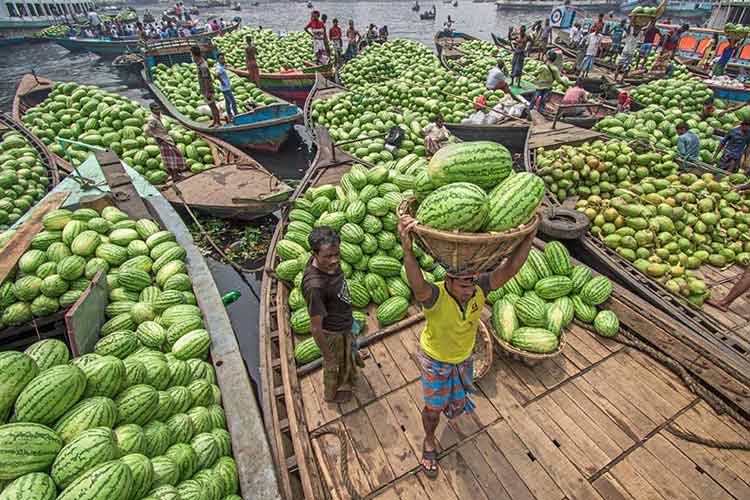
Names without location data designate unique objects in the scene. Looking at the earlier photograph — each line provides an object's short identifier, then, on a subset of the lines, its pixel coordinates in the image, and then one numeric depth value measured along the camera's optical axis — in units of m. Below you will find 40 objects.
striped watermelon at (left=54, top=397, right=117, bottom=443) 2.70
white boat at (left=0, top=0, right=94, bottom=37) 40.12
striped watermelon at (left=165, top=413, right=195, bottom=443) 3.37
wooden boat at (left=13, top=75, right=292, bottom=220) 8.62
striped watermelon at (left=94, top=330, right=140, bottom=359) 3.86
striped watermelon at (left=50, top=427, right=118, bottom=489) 2.49
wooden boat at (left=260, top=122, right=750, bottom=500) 3.32
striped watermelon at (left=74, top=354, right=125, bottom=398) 3.05
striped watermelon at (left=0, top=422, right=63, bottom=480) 2.37
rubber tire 6.56
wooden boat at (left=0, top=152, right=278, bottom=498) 3.48
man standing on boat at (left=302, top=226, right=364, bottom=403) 3.13
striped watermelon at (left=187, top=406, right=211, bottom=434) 3.56
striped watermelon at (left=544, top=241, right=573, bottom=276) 5.14
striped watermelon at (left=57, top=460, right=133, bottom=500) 2.35
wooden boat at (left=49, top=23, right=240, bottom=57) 30.05
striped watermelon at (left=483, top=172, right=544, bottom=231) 2.42
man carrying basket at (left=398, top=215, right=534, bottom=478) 2.63
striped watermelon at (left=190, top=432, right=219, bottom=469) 3.33
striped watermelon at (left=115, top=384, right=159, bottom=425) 3.10
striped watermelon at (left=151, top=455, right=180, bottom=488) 2.92
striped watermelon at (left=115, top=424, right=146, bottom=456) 2.86
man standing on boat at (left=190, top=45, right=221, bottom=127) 12.61
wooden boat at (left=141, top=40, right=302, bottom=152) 12.66
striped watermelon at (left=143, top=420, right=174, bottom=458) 3.11
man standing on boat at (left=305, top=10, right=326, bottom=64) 18.73
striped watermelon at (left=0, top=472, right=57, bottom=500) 2.27
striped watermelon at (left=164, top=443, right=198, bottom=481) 3.16
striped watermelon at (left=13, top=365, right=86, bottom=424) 2.67
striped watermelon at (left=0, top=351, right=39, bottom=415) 2.68
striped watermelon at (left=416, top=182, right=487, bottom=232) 2.30
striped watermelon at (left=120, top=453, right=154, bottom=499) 2.65
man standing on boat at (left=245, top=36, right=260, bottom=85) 17.39
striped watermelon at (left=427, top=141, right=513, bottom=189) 2.72
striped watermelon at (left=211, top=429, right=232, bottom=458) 3.50
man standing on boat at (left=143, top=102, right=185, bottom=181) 9.06
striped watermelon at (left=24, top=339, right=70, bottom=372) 3.10
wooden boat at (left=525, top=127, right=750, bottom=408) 4.02
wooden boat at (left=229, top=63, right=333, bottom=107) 18.58
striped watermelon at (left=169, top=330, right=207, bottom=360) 4.34
